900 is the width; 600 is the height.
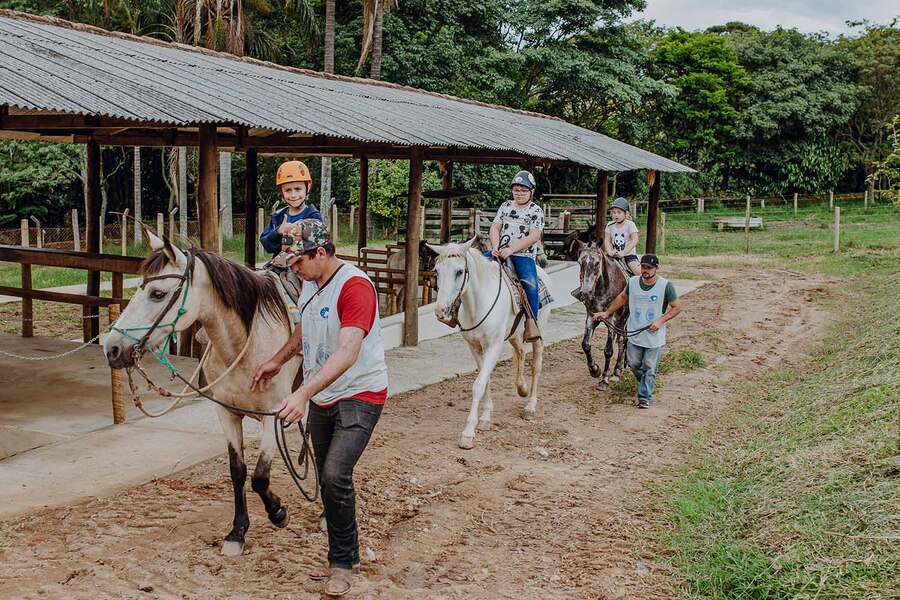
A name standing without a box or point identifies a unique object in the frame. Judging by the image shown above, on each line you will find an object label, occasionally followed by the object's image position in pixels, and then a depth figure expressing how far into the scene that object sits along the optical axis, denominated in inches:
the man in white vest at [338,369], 153.3
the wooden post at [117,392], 281.0
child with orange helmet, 228.4
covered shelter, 286.5
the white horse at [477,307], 274.4
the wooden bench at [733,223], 1214.9
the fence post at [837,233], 939.3
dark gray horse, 367.2
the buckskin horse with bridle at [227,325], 162.1
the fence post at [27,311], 431.5
